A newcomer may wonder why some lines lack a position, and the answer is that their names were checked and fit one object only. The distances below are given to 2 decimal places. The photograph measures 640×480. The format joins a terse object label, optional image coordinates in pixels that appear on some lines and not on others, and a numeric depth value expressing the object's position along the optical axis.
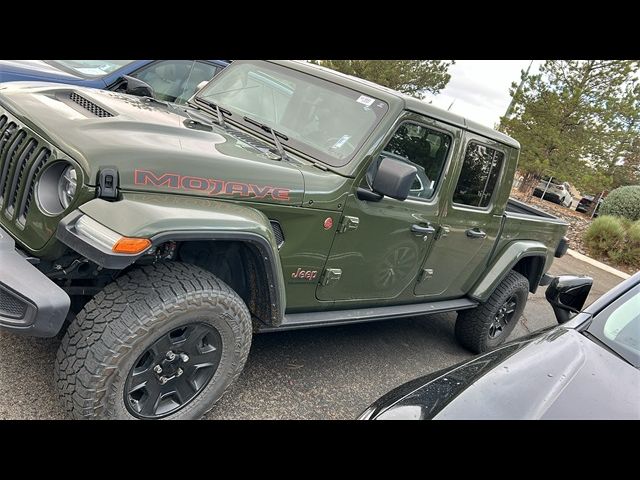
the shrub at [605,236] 11.16
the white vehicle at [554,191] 25.08
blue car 4.68
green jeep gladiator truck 2.09
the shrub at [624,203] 13.52
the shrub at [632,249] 10.79
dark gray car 1.73
